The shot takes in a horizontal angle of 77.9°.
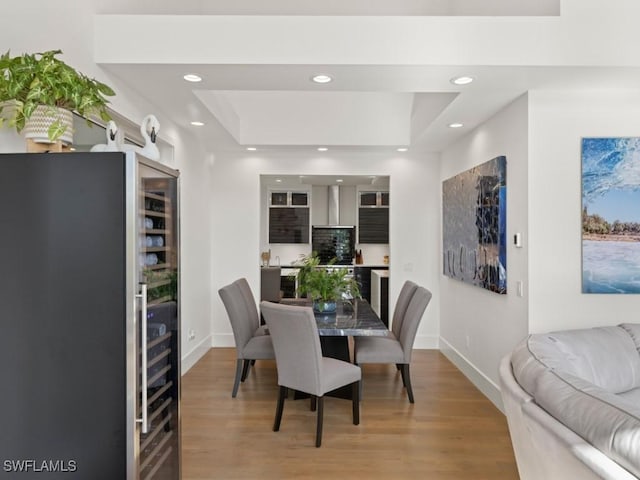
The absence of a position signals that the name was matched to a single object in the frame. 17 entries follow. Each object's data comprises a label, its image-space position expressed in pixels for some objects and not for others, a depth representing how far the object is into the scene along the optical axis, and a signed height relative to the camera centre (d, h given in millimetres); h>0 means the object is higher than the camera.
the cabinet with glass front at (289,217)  8086 +362
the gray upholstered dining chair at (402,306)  3955 -740
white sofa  1259 -706
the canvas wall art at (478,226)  3350 +86
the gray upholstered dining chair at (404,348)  3504 -1027
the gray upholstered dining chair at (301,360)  2742 -912
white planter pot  1702 +483
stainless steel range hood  8148 +610
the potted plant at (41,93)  1672 +611
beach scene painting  2900 +141
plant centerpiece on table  3730 -476
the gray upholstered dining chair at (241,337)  3643 -987
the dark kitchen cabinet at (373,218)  8062 +337
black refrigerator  1576 -306
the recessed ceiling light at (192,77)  2729 +1104
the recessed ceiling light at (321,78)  2744 +1101
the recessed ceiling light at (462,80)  2719 +1074
